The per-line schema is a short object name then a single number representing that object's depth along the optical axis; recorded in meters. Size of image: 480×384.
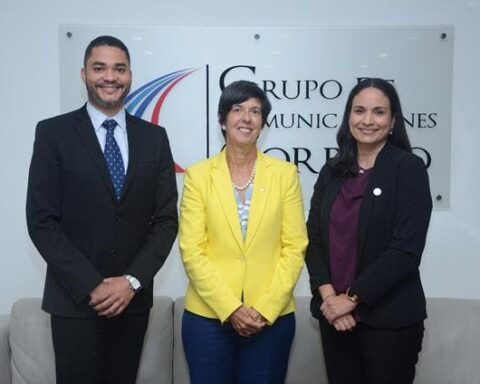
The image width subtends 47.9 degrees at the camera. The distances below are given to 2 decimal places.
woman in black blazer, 1.77
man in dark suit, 1.84
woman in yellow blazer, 1.92
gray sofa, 2.43
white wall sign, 2.81
